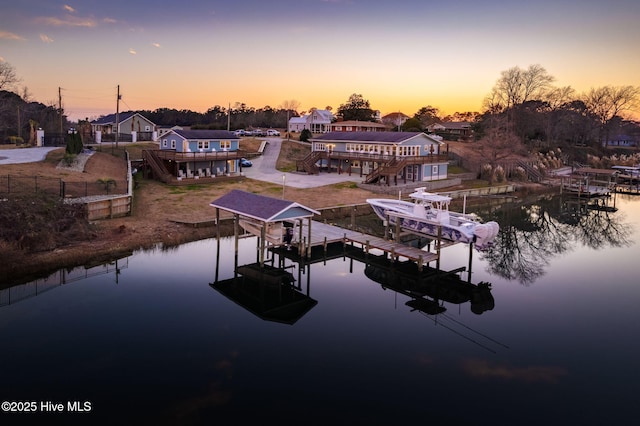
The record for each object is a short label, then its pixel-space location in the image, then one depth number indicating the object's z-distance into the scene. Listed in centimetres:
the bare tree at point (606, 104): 12044
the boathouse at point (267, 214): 2880
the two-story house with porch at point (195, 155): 5278
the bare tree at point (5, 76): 6205
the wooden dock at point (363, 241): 3031
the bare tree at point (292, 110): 15714
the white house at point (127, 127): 7350
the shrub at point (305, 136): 8975
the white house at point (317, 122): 10869
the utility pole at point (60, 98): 7599
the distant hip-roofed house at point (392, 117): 16223
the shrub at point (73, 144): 4894
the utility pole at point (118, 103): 6066
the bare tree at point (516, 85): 10538
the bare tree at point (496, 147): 7288
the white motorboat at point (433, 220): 3050
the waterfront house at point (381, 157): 5922
